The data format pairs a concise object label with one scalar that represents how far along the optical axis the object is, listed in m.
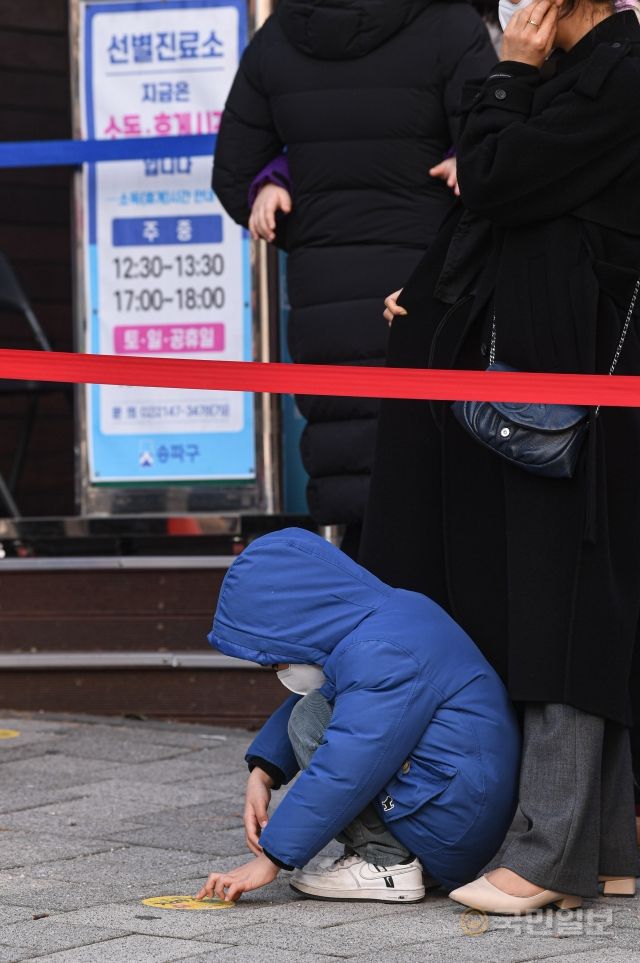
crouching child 6.05
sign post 11.20
